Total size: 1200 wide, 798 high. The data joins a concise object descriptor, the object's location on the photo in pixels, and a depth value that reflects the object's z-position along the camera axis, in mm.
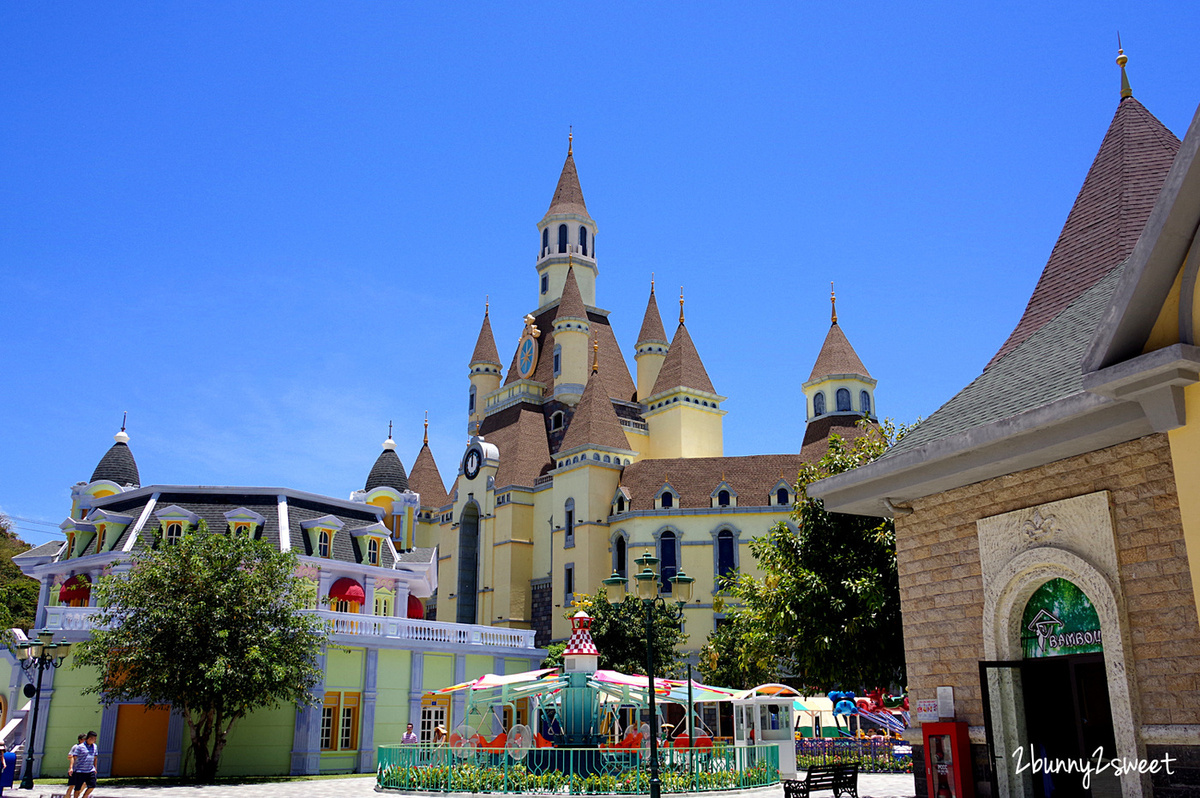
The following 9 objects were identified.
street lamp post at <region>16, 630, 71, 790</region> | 22344
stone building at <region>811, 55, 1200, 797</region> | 8617
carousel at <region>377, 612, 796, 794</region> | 18891
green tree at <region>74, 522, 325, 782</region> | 24500
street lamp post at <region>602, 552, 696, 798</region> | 14125
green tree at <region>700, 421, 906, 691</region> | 19734
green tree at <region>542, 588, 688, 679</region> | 36812
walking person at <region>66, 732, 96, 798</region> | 16703
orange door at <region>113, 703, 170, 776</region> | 26984
